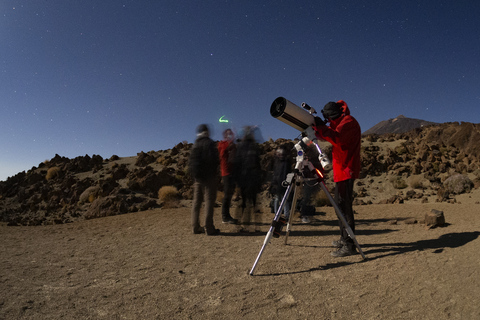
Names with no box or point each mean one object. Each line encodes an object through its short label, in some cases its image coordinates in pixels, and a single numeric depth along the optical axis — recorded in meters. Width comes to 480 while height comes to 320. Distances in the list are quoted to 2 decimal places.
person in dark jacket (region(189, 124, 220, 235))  5.12
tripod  3.49
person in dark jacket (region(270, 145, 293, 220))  6.05
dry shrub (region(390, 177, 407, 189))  14.18
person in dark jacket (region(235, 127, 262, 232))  4.40
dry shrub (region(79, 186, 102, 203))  15.02
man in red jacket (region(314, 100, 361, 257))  3.55
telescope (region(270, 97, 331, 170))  3.45
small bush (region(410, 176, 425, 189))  13.50
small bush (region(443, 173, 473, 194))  11.42
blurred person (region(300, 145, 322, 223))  4.93
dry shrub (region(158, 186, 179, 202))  13.12
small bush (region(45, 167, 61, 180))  21.09
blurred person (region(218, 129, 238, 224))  5.19
